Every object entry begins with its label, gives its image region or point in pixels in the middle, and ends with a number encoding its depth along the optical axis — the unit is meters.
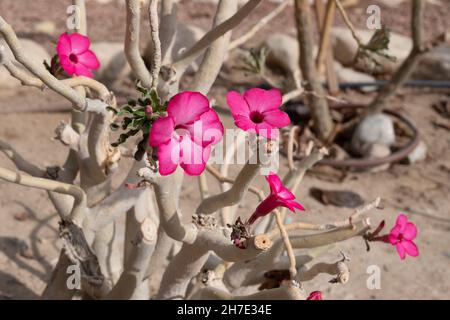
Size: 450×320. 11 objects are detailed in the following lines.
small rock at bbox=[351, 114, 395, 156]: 3.92
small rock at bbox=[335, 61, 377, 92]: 4.96
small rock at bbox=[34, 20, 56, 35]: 5.31
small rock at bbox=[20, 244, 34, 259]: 2.70
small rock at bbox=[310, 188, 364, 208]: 3.44
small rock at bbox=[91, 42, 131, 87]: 4.67
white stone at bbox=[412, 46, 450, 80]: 5.05
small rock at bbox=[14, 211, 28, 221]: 2.95
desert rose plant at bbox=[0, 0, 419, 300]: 1.18
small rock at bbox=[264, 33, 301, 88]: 5.02
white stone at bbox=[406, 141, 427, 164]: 3.90
